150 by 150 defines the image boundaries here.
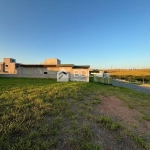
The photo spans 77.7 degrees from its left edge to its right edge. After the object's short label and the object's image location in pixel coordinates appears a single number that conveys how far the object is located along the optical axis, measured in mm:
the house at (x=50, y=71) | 13616
